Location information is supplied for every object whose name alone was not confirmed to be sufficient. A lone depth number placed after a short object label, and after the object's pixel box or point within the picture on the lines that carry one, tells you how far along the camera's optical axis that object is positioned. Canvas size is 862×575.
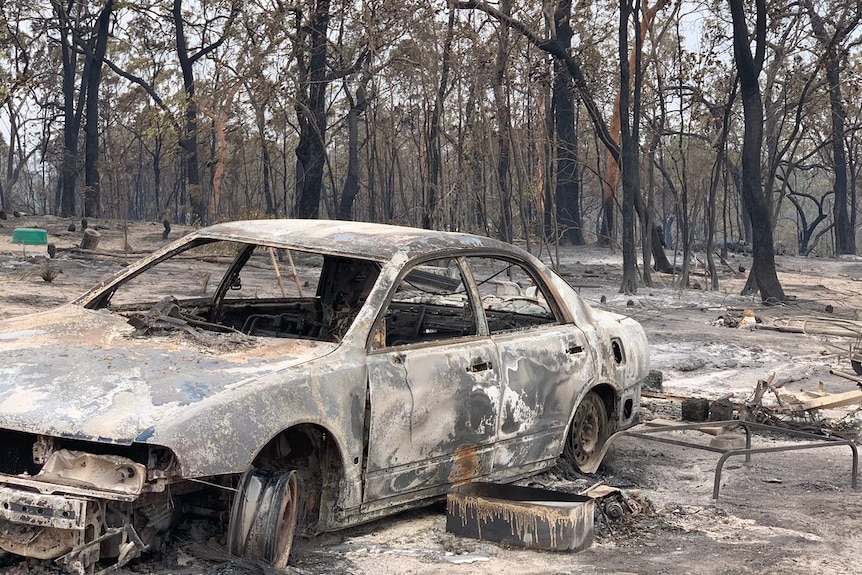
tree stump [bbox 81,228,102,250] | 20.55
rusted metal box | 4.94
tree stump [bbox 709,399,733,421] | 8.09
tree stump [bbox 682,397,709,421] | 8.26
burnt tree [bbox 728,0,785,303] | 18.94
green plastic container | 20.69
